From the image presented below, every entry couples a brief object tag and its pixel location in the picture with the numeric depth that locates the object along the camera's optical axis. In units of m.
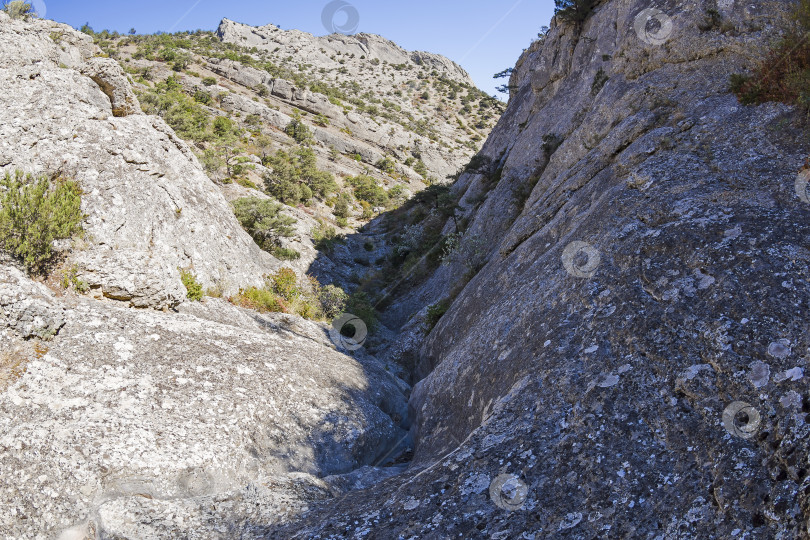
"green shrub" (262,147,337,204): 34.00
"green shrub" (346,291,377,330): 17.53
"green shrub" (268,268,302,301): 16.55
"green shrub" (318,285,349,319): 17.17
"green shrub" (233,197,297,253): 21.52
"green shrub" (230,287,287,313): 14.09
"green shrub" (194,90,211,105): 48.38
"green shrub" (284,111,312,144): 49.41
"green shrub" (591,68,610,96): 17.69
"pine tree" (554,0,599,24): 21.53
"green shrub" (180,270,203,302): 11.66
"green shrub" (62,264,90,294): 9.41
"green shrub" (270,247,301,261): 20.88
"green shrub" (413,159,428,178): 59.29
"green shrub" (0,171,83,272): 9.20
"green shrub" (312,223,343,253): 26.75
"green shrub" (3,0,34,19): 23.42
